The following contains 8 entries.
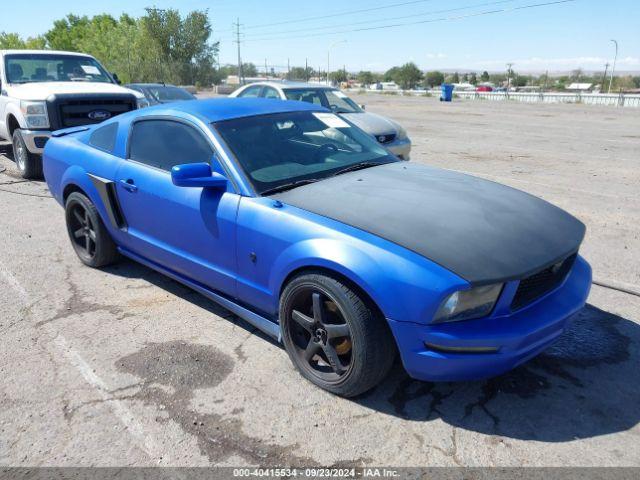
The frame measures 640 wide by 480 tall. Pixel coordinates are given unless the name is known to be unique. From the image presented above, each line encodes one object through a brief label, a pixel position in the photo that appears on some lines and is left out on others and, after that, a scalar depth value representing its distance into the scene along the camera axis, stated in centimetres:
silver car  891
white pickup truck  816
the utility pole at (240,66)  7312
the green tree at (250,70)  12025
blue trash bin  4000
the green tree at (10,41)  5889
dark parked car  1314
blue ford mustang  251
